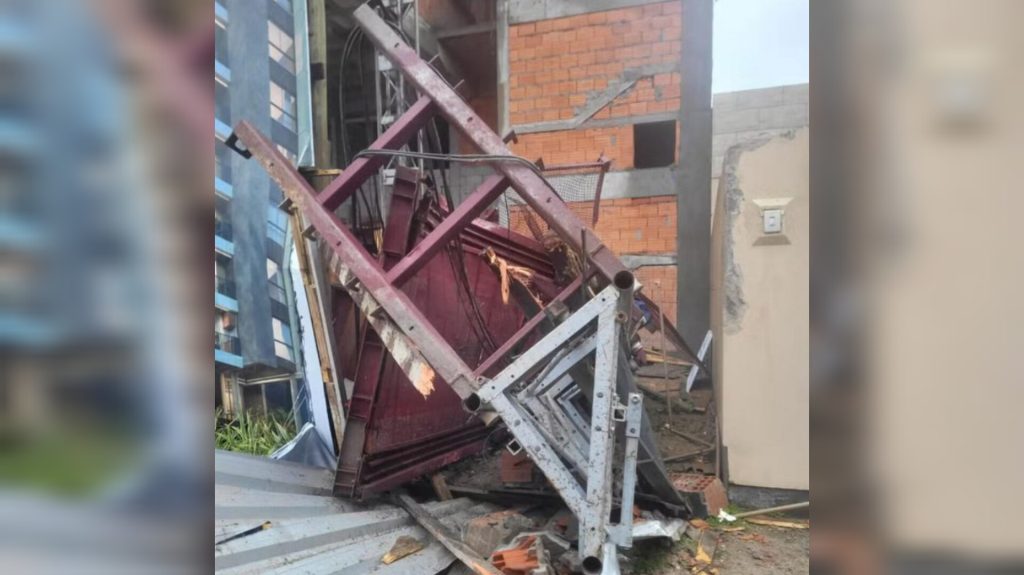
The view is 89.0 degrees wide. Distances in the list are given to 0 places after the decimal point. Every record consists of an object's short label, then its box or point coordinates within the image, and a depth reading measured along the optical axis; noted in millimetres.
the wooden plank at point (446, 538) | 2557
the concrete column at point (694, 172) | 5680
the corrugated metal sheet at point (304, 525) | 2512
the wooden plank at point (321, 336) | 3908
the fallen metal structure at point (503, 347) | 2527
